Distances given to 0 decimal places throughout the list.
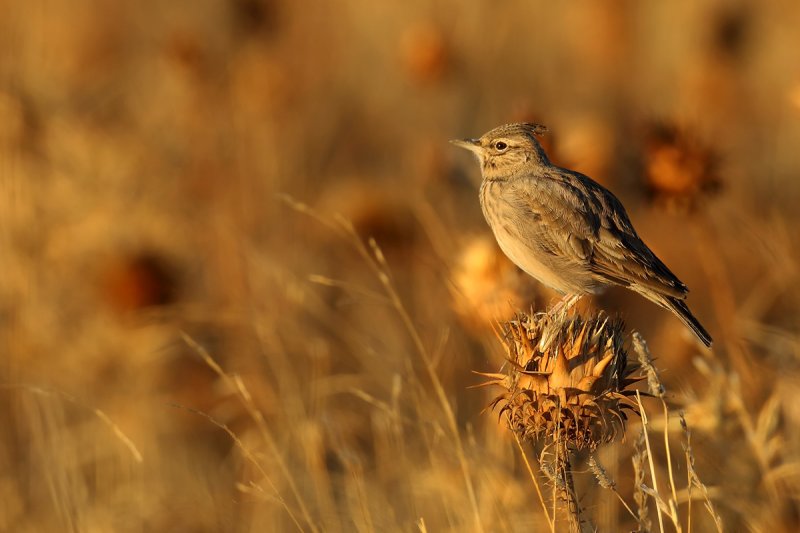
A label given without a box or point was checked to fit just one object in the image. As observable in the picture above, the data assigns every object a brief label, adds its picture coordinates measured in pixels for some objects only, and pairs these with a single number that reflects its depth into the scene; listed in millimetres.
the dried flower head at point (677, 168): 10672
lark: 8570
